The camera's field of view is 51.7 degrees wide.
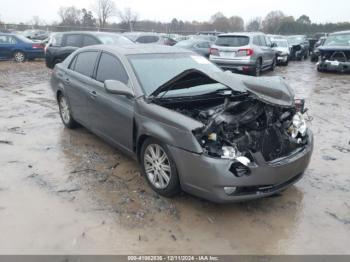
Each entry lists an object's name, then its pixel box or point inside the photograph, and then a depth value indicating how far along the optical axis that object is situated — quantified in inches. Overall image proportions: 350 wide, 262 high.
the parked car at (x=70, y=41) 459.2
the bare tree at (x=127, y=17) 2084.4
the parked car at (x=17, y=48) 700.7
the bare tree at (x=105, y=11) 2126.0
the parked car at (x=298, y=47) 912.9
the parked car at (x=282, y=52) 748.3
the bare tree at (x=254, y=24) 2768.2
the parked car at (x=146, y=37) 705.6
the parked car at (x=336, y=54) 585.6
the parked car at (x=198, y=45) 629.0
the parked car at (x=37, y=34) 1101.7
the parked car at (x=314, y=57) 884.4
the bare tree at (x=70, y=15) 2156.9
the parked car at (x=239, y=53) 522.9
